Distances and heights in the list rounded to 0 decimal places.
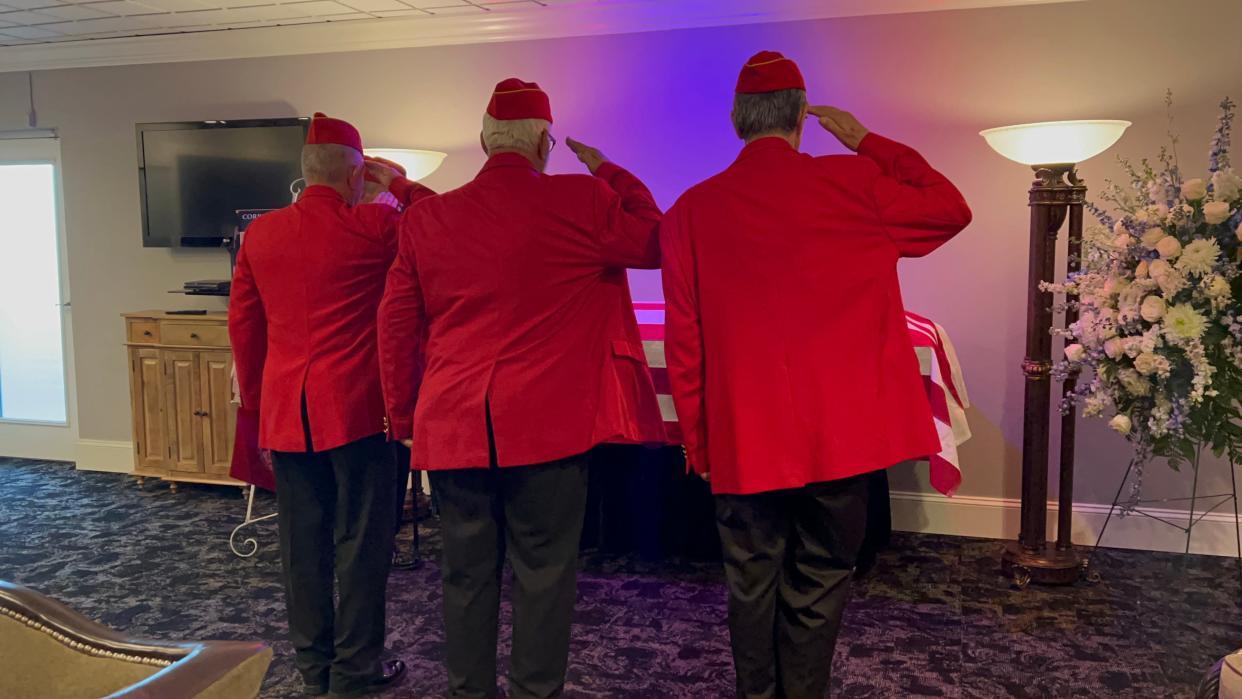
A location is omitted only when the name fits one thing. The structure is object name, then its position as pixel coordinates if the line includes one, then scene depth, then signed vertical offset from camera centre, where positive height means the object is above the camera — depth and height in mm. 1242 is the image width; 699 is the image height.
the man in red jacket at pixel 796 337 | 1906 -111
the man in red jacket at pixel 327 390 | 2316 -259
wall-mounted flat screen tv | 4836 +604
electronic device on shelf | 4809 +1
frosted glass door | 5676 -91
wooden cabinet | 4695 -553
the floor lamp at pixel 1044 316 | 3229 -122
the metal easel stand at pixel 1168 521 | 3442 -921
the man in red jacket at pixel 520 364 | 2025 -174
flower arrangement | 2109 -73
